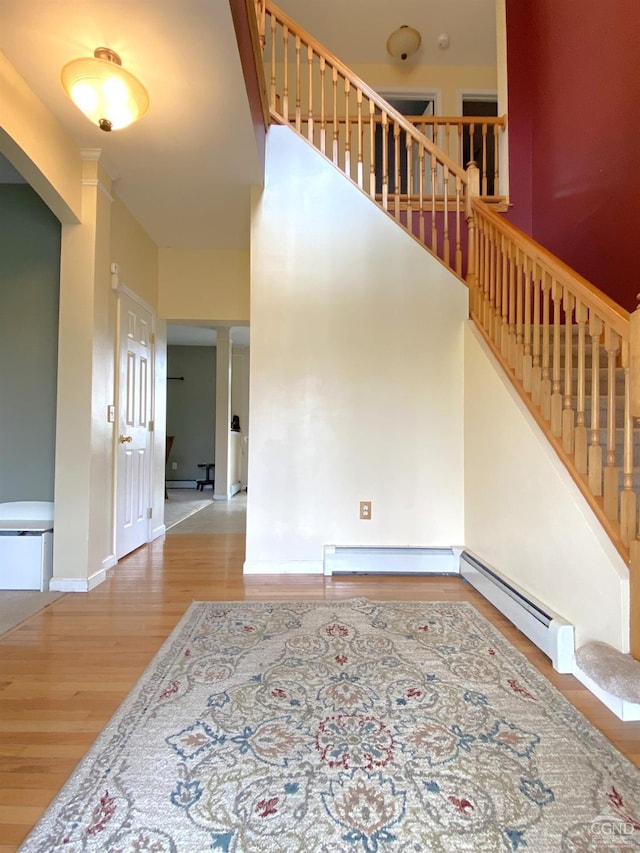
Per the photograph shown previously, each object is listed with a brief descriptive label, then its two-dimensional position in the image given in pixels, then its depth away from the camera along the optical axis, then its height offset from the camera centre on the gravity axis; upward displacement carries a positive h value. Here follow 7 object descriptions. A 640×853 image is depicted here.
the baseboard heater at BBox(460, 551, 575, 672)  1.63 -0.82
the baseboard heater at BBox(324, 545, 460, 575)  2.81 -0.86
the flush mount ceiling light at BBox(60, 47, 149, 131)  1.81 +1.50
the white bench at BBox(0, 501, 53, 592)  2.51 -0.77
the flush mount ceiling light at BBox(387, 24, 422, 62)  4.55 +4.29
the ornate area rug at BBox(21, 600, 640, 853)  0.94 -0.90
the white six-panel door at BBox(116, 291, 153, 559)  3.14 +0.03
